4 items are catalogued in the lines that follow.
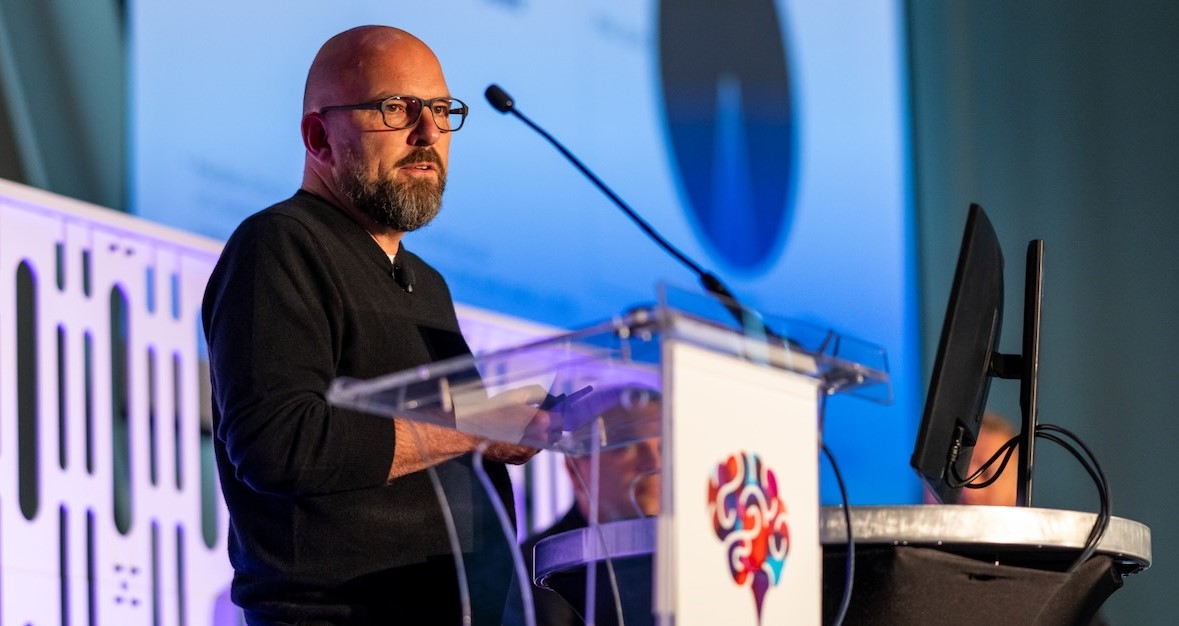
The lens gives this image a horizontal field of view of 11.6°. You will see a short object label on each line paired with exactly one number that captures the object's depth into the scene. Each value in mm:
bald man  6388
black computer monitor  6294
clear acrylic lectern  5972
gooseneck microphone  6764
